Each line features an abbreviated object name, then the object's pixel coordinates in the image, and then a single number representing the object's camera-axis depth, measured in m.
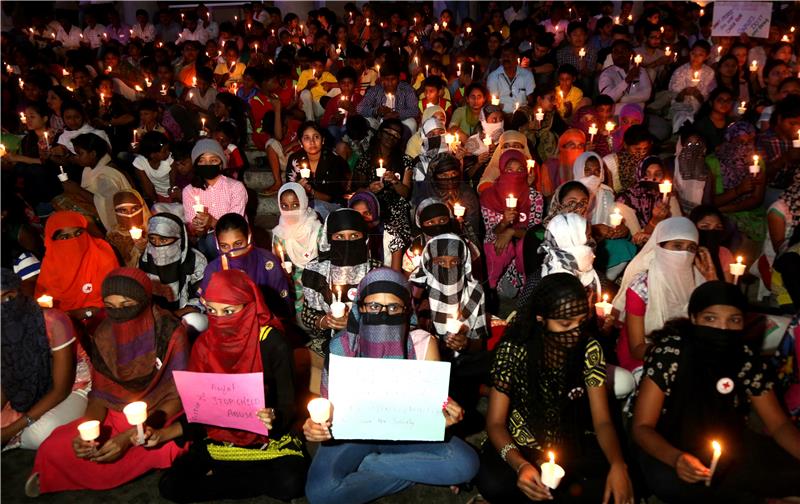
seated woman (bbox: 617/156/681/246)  5.06
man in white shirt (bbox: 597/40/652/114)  7.93
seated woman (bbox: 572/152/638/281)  4.87
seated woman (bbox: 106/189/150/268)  4.96
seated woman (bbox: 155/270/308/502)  2.97
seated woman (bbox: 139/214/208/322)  4.34
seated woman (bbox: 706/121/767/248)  5.60
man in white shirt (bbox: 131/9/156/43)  11.95
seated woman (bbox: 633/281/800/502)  2.68
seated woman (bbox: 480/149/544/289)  5.22
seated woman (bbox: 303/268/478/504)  2.88
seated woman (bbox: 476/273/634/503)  2.68
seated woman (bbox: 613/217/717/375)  3.61
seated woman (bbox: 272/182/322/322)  4.93
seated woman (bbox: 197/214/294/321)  4.31
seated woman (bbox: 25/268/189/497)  3.04
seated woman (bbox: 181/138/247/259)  5.62
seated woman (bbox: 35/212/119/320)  4.33
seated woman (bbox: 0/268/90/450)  3.16
